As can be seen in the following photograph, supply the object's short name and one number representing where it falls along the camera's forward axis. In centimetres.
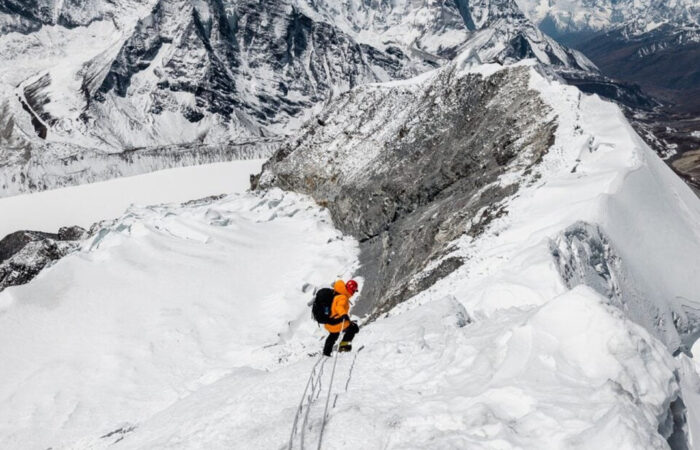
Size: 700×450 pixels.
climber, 1166
